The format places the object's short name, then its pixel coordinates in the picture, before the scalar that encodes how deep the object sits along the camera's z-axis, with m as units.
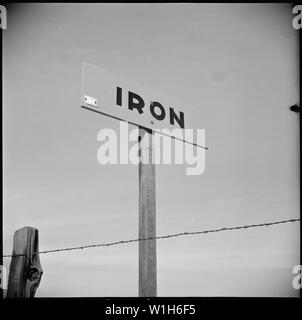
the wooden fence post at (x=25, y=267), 2.11
